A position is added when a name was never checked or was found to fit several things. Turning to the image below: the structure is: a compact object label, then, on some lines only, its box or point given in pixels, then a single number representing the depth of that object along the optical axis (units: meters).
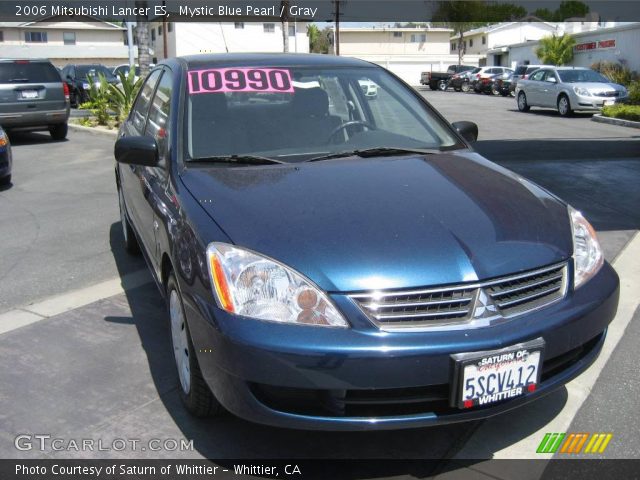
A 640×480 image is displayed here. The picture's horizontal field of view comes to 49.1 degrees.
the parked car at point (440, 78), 43.47
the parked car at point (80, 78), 24.25
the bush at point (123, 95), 15.24
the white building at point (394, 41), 64.50
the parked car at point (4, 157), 8.80
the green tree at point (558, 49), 37.94
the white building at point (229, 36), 48.69
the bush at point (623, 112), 17.46
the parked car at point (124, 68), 27.68
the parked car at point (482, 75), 37.79
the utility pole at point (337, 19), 48.83
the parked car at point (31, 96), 13.63
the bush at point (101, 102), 15.77
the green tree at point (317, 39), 78.31
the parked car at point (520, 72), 34.72
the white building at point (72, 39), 56.47
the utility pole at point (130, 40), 25.79
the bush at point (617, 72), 28.88
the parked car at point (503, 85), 34.98
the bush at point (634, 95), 22.07
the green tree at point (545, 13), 87.81
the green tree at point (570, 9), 85.76
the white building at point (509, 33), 64.19
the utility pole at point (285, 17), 33.59
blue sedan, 2.55
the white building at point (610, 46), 30.88
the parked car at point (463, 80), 40.36
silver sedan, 20.02
